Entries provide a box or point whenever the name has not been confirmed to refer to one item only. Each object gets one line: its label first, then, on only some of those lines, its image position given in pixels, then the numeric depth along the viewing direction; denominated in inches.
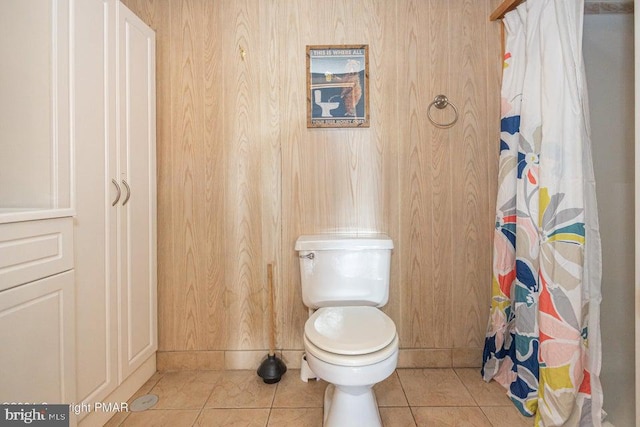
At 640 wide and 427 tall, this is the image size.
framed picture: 70.1
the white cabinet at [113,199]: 48.8
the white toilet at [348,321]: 44.1
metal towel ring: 70.2
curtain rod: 63.3
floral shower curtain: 49.5
